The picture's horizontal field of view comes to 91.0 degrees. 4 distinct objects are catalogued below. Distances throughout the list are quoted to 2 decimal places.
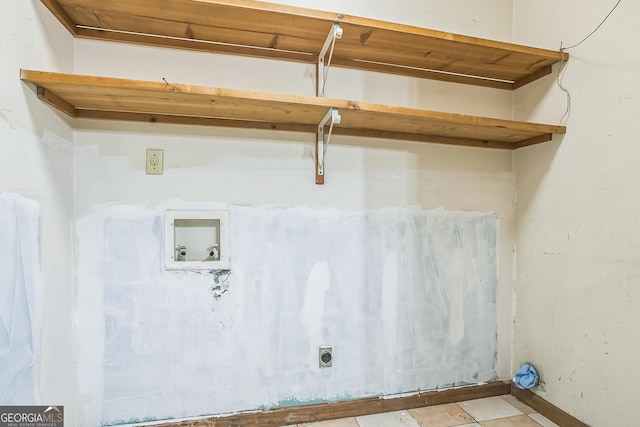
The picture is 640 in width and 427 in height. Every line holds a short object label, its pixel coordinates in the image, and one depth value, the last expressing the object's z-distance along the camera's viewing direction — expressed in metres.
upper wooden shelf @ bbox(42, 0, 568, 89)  1.22
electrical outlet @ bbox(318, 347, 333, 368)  1.59
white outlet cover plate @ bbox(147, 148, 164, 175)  1.42
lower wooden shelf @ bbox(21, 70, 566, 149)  1.10
